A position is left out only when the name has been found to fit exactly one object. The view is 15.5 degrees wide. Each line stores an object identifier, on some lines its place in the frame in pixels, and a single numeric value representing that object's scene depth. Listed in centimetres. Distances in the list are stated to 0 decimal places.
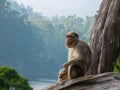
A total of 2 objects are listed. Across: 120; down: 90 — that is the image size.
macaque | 643
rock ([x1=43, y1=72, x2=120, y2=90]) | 625
